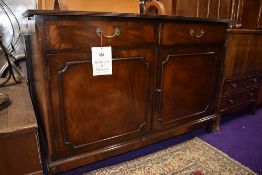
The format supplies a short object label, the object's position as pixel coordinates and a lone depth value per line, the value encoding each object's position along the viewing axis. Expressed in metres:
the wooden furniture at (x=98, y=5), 1.28
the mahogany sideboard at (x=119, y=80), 0.92
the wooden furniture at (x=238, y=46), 1.63
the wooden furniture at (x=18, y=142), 0.89
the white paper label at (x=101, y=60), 0.99
